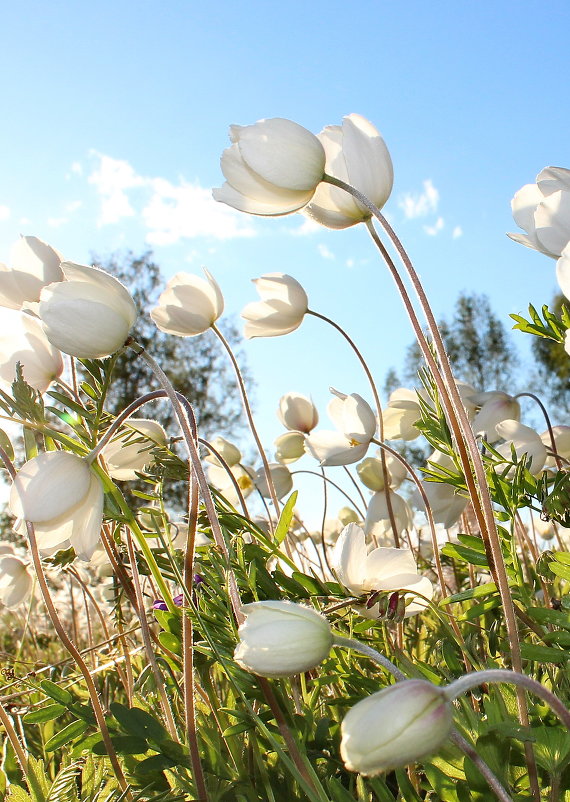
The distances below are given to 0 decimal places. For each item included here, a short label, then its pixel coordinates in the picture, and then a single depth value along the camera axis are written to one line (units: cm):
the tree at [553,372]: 1893
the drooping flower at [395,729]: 41
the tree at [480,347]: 2047
